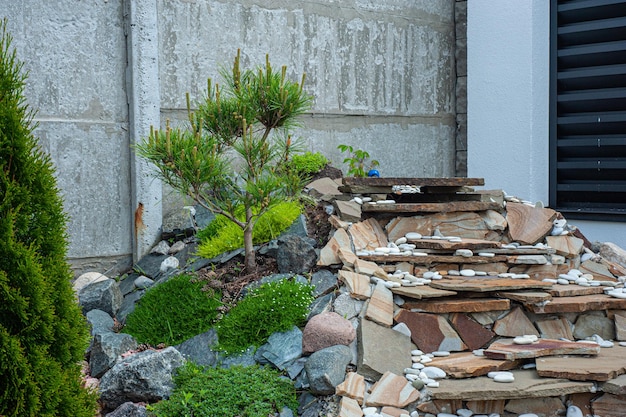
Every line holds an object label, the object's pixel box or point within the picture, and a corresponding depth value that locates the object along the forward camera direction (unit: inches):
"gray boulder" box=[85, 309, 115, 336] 163.6
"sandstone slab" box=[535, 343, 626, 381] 131.4
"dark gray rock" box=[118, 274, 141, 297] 192.9
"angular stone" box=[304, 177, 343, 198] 201.6
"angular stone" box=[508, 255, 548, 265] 173.5
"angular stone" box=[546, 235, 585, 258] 181.6
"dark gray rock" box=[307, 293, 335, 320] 153.1
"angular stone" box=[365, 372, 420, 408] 130.7
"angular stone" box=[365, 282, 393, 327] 148.9
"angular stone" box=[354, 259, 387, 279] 160.2
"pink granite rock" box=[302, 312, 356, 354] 143.0
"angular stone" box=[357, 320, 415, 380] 138.1
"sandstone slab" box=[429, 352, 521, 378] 137.0
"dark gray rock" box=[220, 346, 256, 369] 145.1
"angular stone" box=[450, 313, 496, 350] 154.0
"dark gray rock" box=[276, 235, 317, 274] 170.6
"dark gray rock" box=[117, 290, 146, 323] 176.7
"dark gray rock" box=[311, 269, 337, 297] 161.0
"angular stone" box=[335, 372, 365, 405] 130.3
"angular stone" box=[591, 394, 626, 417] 132.3
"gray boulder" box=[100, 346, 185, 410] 135.1
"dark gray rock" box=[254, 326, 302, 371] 142.8
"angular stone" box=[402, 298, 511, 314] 153.4
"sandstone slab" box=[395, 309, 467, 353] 151.3
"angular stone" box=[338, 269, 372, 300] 152.6
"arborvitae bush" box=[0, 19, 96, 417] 88.7
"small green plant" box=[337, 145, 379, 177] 238.9
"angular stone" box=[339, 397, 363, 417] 126.6
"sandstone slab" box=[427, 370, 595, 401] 129.0
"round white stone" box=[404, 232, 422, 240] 179.7
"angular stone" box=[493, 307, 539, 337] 155.3
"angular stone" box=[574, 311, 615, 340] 161.8
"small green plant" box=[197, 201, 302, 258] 187.6
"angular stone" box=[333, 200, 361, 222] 178.9
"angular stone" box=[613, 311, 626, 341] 159.8
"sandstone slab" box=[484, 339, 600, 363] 140.0
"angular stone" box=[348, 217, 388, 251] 173.3
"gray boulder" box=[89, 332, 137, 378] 148.9
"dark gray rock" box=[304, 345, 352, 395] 132.2
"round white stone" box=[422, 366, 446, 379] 137.6
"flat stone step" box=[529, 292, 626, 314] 154.8
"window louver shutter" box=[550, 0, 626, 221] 241.1
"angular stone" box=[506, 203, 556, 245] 184.2
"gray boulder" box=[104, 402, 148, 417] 128.3
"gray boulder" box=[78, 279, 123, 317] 180.2
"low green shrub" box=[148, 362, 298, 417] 126.9
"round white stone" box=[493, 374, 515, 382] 133.0
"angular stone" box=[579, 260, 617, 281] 179.9
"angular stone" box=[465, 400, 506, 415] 133.7
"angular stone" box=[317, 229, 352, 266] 169.6
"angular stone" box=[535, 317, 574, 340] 157.8
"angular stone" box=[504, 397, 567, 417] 134.0
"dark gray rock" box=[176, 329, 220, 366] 149.6
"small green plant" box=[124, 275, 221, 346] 159.9
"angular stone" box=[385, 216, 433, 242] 182.5
